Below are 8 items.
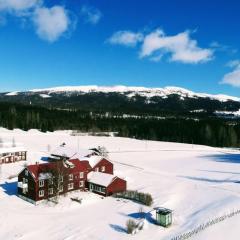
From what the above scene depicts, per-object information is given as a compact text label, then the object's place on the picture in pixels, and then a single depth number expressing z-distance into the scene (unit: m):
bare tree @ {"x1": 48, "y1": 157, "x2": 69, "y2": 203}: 38.25
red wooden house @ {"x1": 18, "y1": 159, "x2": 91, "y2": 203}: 37.55
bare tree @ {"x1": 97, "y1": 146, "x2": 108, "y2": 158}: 61.40
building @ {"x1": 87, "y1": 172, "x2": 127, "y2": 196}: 39.88
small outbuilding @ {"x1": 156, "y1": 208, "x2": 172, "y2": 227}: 28.89
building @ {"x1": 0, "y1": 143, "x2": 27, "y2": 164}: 56.54
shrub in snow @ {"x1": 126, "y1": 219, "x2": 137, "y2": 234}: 27.53
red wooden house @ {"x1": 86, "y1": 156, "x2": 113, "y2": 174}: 46.61
